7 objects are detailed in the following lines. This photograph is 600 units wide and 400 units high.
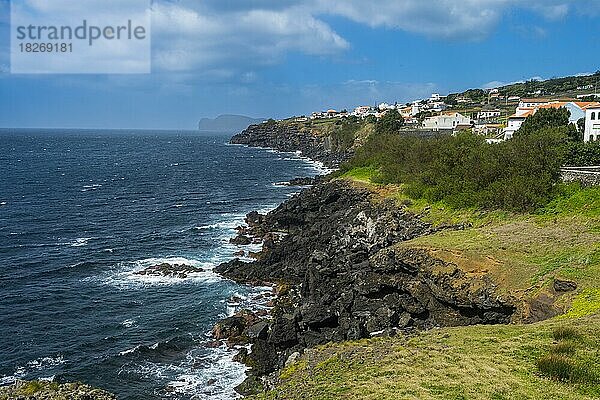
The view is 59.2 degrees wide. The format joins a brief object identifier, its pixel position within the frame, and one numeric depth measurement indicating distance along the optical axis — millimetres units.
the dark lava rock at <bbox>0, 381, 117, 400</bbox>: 21375
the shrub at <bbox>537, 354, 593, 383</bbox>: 17234
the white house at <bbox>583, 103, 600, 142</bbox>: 64375
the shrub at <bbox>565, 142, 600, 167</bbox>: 53719
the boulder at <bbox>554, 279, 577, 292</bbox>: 27062
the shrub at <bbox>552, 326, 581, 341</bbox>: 20406
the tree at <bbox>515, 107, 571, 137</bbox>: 67438
